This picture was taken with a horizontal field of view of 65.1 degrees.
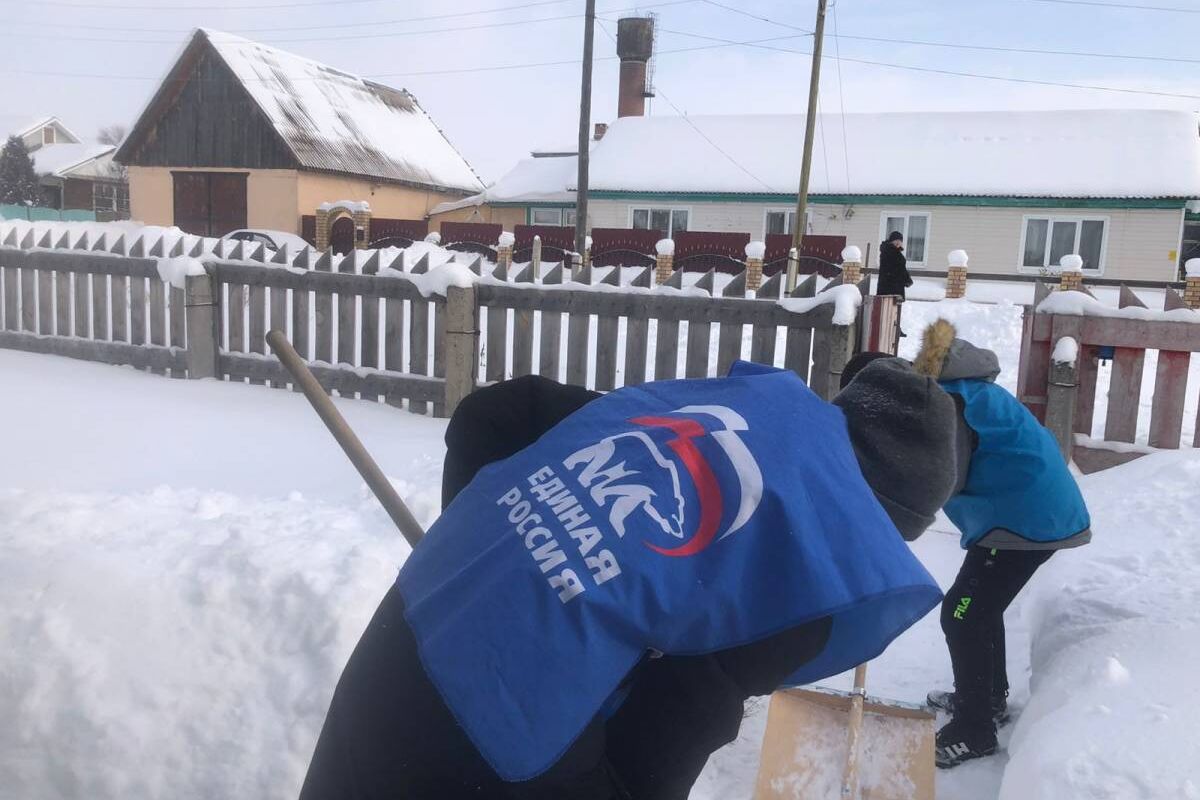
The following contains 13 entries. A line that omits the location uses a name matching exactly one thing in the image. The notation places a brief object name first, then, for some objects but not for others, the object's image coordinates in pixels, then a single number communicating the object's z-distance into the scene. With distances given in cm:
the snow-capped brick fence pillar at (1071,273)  1614
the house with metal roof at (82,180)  4778
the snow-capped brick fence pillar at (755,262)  1759
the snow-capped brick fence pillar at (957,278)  1777
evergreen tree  4512
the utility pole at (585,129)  2075
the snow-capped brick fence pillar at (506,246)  2131
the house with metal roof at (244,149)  2630
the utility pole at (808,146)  2086
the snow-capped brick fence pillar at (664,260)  1788
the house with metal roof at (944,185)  2186
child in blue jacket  288
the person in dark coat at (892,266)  1384
